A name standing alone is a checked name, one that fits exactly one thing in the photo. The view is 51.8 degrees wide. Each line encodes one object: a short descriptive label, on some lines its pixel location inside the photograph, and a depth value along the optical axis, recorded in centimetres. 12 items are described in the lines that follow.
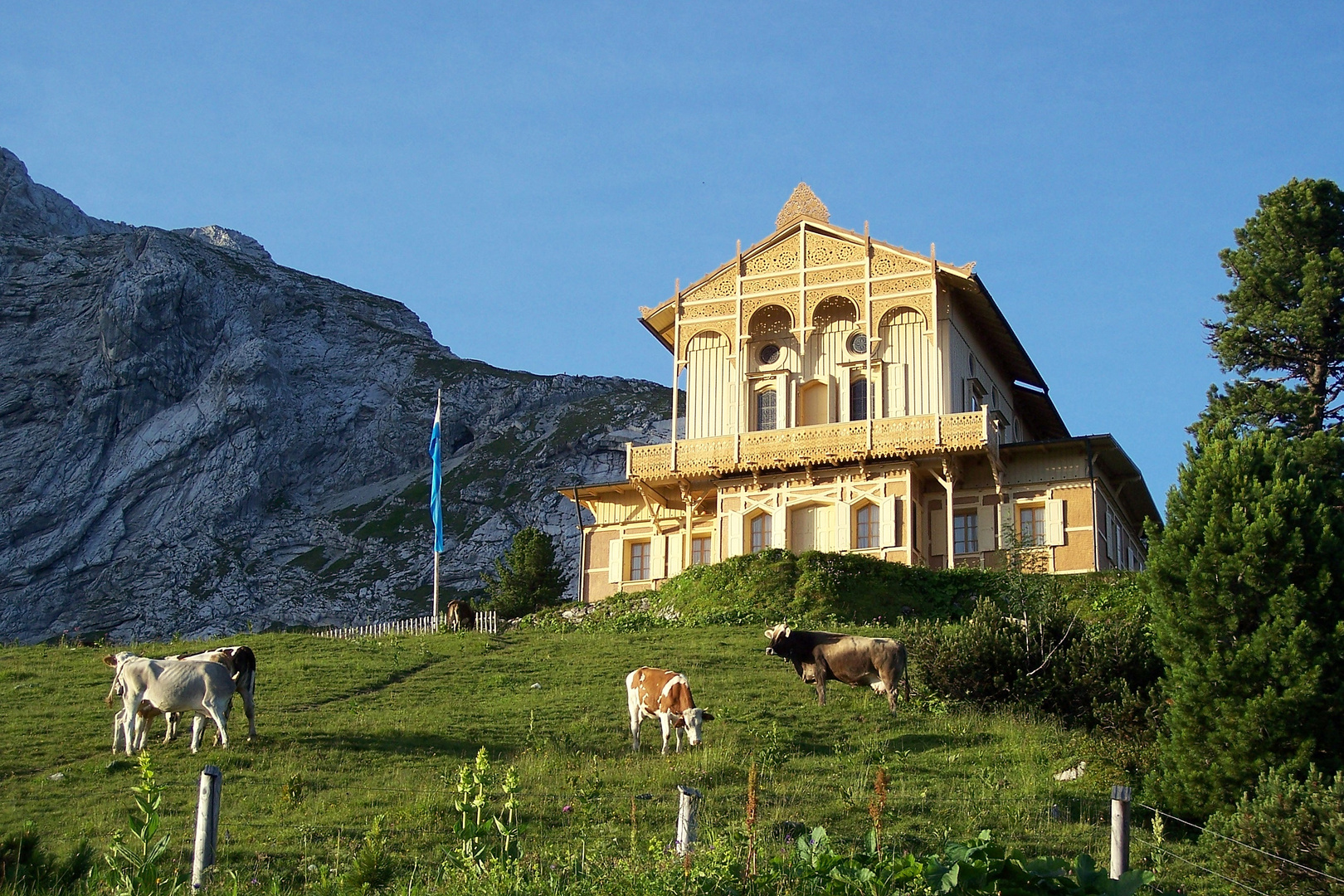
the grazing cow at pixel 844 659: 2380
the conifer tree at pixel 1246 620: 1700
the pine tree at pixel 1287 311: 3700
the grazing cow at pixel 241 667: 2081
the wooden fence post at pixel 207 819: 1159
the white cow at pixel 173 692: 2014
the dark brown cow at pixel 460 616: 3869
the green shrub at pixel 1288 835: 1385
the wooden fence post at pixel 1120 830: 1225
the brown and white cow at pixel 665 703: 2009
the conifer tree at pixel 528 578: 5219
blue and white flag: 4462
